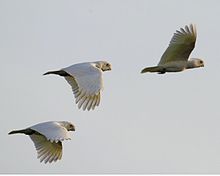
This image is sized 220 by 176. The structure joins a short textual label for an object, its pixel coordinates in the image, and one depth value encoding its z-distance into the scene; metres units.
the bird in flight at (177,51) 22.34
